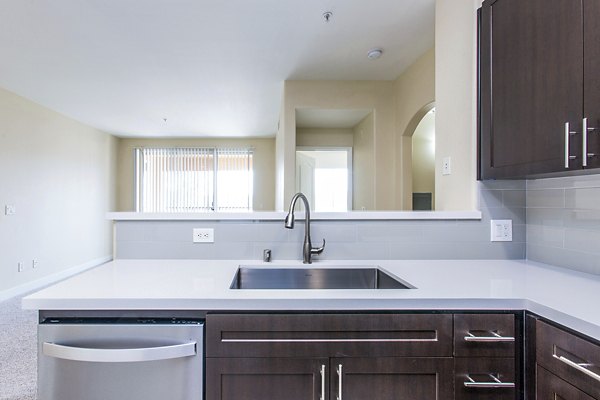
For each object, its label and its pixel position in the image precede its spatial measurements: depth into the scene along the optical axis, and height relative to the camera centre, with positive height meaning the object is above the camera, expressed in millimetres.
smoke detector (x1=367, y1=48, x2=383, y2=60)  3037 +1477
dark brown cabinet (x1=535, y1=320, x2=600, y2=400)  767 -426
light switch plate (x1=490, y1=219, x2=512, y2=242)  1584 -146
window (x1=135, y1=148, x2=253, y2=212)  6746 +472
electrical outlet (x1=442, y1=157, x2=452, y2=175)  1760 +205
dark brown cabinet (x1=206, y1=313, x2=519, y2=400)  968 -488
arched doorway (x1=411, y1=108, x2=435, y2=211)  4480 +635
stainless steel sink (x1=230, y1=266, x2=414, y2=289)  1510 -371
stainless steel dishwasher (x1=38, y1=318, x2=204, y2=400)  946 -504
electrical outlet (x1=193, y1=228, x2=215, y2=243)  1572 -174
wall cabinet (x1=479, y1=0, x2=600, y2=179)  1038 +450
